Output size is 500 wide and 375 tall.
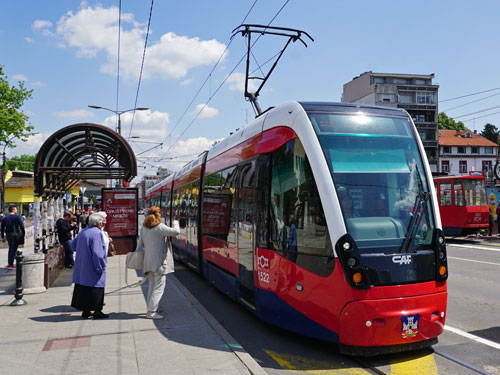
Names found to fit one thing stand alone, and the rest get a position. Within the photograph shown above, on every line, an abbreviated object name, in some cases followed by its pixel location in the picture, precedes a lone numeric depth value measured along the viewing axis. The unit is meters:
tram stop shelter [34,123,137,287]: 11.91
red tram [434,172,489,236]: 20.94
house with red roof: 76.50
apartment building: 69.19
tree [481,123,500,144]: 105.47
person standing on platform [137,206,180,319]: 7.32
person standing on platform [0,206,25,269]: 13.51
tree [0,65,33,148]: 28.72
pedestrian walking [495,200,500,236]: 21.78
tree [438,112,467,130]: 91.80
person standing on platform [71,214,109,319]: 7.26
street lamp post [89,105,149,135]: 29.34
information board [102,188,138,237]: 16.31
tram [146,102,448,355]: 5.16
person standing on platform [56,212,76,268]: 13.59
